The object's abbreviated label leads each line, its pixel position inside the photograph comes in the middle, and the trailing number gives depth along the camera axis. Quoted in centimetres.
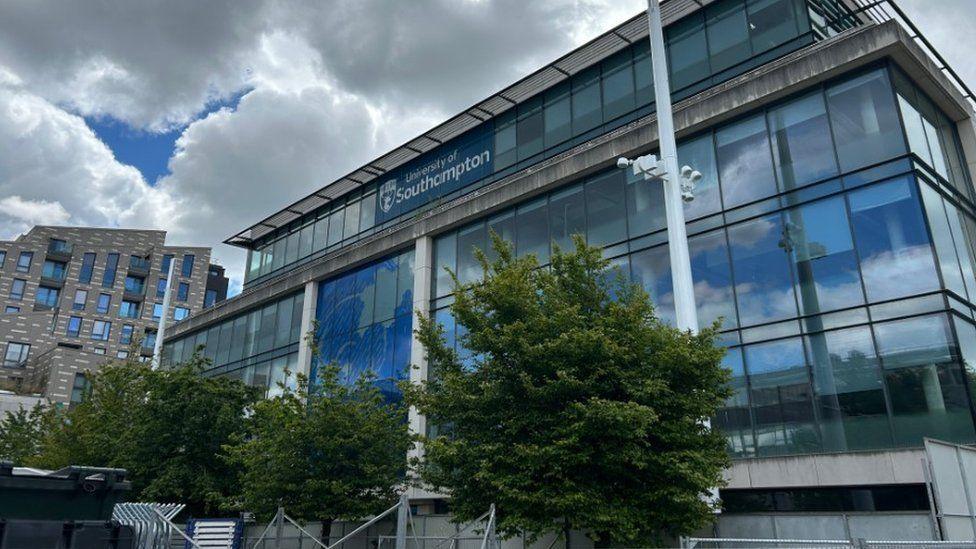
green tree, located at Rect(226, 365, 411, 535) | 1802
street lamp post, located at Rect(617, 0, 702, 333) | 1376
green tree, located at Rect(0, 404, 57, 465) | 3414
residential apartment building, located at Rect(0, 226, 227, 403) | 6825
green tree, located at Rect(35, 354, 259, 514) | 2247
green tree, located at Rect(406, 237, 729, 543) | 1222
